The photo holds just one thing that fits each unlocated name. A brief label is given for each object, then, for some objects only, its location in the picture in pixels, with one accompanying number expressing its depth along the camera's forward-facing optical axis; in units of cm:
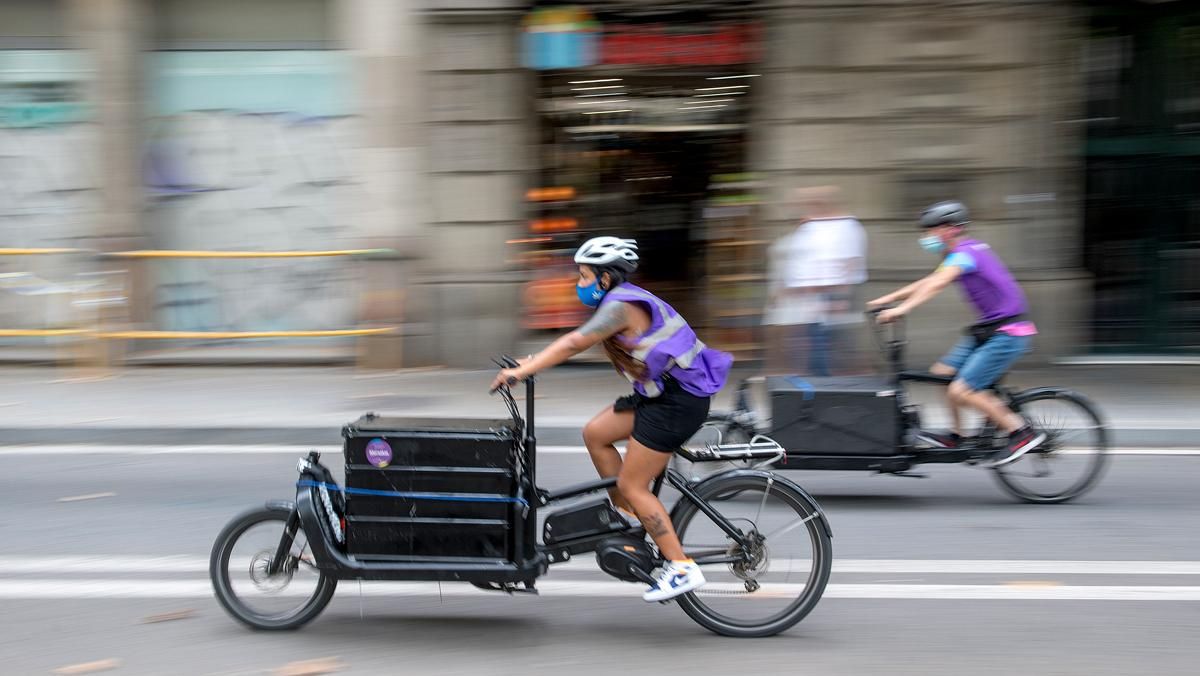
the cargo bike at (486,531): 443
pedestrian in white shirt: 842
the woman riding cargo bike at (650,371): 438
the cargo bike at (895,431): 654
